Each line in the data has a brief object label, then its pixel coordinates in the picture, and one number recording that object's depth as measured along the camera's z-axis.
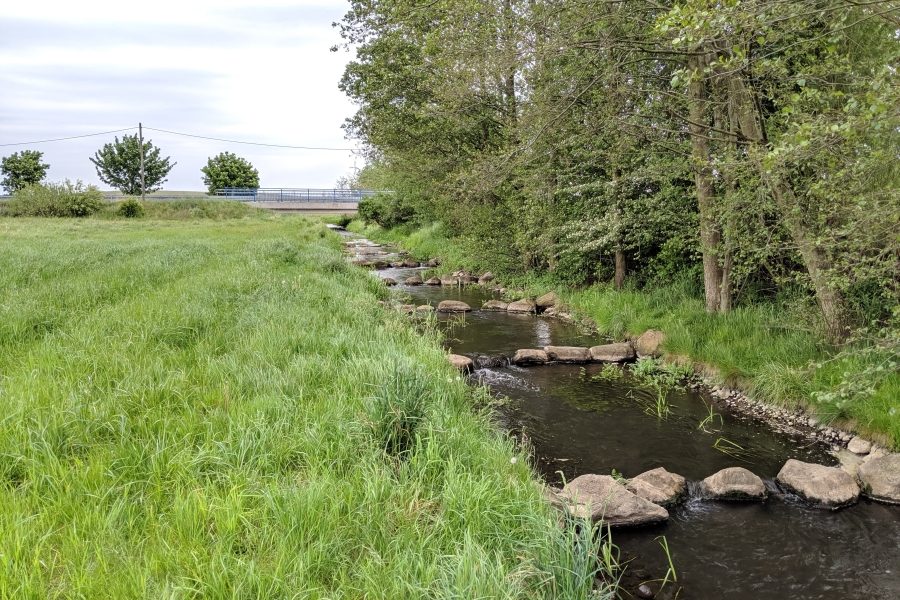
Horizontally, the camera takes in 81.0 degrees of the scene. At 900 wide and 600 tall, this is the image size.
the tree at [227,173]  68.50
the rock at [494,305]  14.24
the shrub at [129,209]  42.05
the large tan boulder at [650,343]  9.51
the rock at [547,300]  13.98
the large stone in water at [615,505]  4.43
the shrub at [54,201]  38.97
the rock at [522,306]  13.80
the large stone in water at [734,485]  4.95
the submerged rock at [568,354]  9.42
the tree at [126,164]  60.31
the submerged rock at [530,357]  9.26
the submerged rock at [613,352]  9.44
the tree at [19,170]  54.62
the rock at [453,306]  13.75
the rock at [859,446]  5.79
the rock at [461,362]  8.49
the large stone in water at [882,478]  4.90
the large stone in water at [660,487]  4.84
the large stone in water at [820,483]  4.86
